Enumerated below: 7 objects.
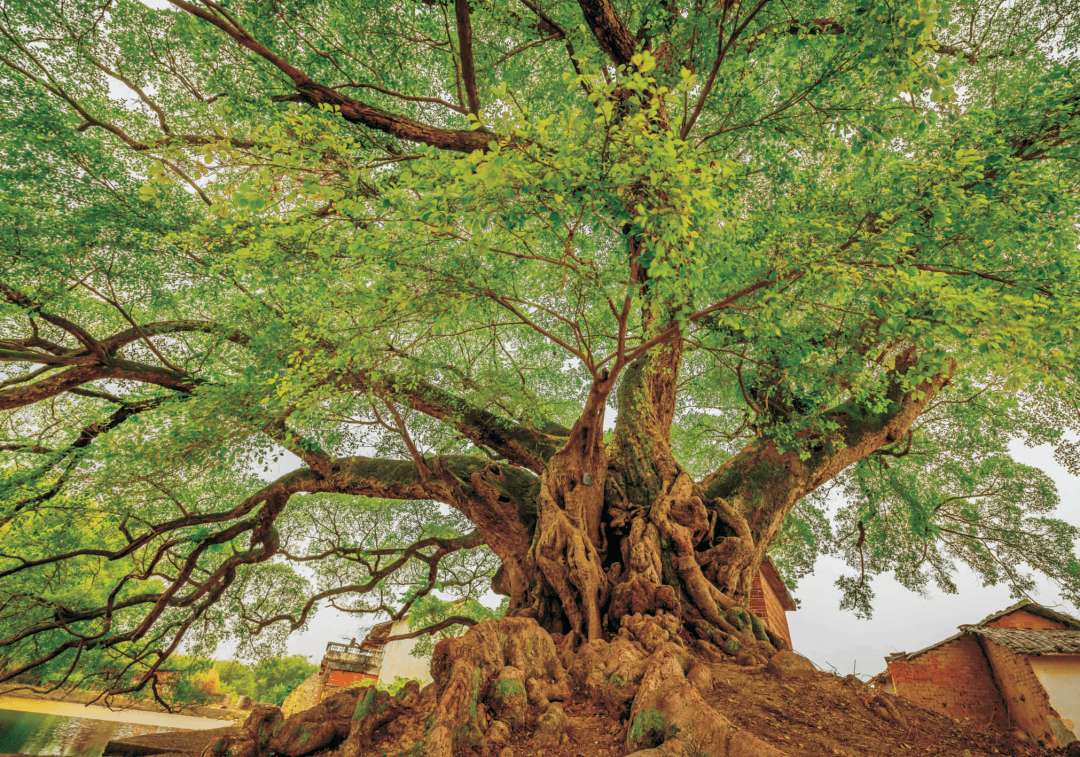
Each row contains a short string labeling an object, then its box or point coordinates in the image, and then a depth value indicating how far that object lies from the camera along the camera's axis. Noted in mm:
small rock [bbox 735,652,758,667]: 4238
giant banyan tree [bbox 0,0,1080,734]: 3670
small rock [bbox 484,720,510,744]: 2947
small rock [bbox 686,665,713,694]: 3492
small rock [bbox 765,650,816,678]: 3861
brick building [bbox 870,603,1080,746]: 9961
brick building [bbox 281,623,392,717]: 20031
